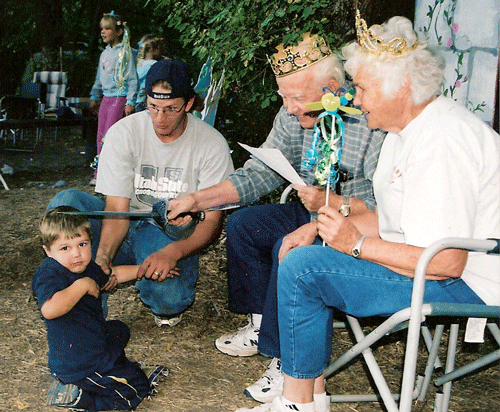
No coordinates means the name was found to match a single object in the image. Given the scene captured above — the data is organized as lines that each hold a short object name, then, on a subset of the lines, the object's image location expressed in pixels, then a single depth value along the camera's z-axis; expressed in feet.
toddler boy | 8.83
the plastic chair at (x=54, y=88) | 41.57
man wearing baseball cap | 11.06
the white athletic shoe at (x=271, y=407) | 8.03
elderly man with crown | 9.50
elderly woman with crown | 6.59
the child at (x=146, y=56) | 25.20
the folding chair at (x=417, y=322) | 6.48
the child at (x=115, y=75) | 25.05
